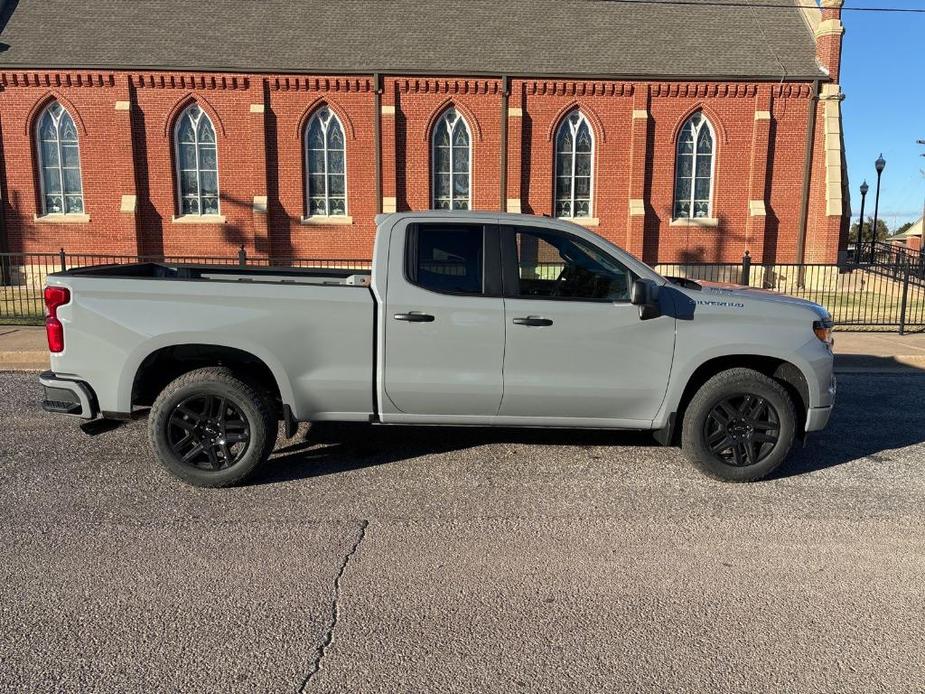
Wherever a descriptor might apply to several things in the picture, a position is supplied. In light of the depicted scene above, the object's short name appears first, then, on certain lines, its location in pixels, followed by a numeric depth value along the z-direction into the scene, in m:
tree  74.69
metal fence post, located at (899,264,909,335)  11.21
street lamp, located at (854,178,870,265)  30.70
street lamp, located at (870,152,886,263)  28.80
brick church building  19.73
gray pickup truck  4.59
